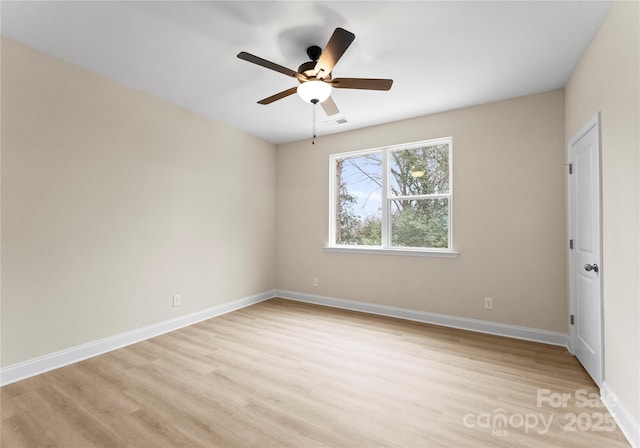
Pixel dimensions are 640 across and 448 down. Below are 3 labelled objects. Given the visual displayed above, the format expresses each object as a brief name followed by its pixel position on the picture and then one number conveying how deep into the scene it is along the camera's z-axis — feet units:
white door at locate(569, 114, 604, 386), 7.00
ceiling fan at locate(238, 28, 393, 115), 6.54
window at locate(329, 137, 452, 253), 12.31
